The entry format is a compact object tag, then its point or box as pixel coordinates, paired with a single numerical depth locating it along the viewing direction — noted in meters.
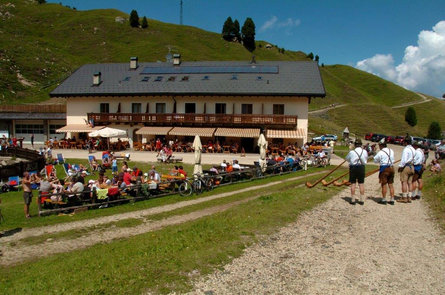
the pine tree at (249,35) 120.06
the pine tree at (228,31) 120.62
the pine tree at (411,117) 88.75
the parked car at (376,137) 54.05
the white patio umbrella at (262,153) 19.37
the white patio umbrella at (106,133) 27.94
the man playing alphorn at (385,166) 10.35
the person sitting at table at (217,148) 31.56
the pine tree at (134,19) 114.68
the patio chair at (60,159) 23.63
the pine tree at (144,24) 116.36
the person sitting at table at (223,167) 18.47
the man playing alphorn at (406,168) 10.70
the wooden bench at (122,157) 25.33
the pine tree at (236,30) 121.32
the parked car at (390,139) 51.16
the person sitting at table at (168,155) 24.45
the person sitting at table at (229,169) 18.11
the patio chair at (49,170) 18.54
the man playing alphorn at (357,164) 10.20
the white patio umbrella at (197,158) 16.17
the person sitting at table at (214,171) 17.08
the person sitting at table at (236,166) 18.78
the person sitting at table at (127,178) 14.73
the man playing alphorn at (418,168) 10.90
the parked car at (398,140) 49.03
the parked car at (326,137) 43.06
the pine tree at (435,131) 74.31
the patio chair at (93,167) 20.99
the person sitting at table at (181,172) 16.02
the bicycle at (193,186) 15.20
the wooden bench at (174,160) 24.51
